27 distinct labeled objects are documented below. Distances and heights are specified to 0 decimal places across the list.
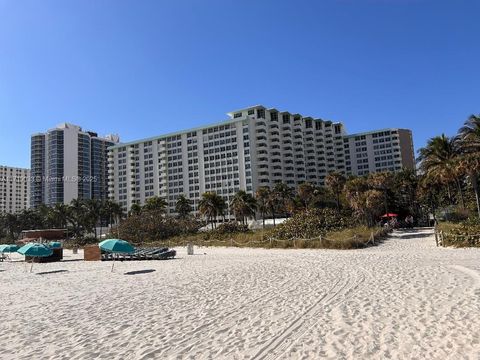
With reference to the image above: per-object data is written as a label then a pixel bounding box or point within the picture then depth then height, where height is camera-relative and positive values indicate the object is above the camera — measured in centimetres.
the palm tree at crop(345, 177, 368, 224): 4322 +224
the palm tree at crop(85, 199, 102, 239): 9482 +376
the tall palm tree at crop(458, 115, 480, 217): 3284 +575
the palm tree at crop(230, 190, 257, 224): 7162 +262
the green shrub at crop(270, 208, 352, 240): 3778 -88
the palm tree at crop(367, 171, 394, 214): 5041 +399
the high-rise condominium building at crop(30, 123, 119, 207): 15200 +2465
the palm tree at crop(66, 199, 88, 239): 9562 +332
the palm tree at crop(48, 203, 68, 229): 9861 +370
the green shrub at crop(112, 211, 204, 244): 5434 -45
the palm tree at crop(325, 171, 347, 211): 6594 +530
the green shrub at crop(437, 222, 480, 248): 2498 -177
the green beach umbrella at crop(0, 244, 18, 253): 4027 -151
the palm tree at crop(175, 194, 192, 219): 9358 +383
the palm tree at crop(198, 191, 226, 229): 7450 +305
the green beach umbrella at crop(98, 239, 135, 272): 2255 -107
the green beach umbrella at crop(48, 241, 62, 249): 4421 -153
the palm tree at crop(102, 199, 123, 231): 9644 +392
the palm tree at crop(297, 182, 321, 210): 7638 +439
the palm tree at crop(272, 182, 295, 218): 8265 +467
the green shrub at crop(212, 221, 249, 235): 4902 -97
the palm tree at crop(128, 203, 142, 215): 9338 +409
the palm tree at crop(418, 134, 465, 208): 3762 +555
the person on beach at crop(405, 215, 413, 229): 5869 -161
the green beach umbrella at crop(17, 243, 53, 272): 2416 -111
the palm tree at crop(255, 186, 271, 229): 8219 +435
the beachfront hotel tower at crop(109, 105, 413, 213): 11888 +2041
